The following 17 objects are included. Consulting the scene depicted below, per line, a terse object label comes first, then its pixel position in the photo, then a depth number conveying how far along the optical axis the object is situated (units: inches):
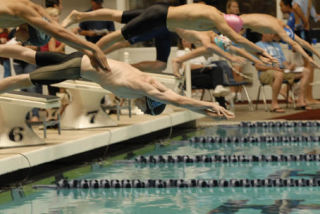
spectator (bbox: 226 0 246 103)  1009.5
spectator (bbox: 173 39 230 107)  960.5
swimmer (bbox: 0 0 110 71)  405.9
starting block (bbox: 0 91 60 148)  582.5
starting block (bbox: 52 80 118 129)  712.0
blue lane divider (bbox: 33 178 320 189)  526.9
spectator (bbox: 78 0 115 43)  747.7
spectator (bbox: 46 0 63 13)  633.0
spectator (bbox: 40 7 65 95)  770.3
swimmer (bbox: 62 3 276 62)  504.9
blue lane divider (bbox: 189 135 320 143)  747.1
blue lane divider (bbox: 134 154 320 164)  633.0
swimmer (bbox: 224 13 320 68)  558.1
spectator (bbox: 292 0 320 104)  926.6
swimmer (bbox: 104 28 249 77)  589.9
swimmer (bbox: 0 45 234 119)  429.2
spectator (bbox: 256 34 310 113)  968.2
